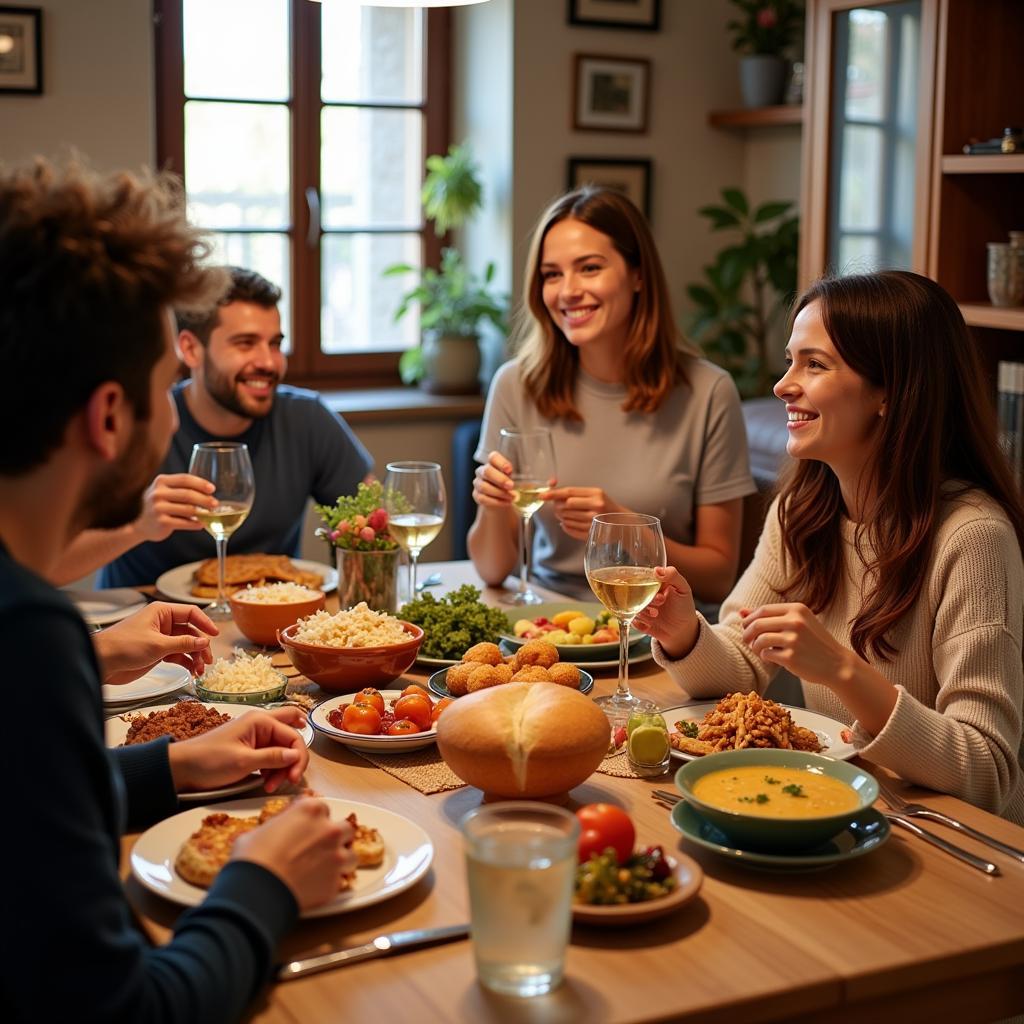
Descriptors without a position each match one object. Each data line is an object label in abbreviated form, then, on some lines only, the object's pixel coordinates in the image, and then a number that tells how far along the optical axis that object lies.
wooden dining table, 1.11
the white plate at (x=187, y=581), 2.39
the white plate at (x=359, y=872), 1.23
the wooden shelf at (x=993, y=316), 3.28
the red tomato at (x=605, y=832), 1.26
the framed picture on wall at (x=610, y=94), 4.61
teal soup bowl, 1.32
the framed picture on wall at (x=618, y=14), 4.55
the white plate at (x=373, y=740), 1.63
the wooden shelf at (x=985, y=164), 3.26
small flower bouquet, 2.19
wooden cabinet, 3.40
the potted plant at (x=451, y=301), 4.54
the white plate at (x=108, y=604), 2.26
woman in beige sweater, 1.72
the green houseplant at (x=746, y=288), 4.65
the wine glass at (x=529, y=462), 2.38
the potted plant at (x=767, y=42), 4.60
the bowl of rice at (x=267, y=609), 2.09
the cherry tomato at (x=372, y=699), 1.70
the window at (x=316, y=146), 4.47
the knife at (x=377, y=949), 1.14
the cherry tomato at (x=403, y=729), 1.65
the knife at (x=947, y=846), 1.36
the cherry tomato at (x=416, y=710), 1.67
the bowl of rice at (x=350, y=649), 1.84
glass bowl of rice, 1.80
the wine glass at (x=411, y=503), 2.21
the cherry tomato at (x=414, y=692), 1.71
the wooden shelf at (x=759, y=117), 4.46
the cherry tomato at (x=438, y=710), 1.68
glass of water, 1.08
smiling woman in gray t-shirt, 2.89
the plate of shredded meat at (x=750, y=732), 1.61
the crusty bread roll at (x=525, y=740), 1.44
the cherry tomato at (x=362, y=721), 1.65
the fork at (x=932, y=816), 1.40
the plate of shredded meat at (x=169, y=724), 1.59
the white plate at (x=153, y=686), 1.84
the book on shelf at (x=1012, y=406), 3.38
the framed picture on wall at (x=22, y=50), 3.98
